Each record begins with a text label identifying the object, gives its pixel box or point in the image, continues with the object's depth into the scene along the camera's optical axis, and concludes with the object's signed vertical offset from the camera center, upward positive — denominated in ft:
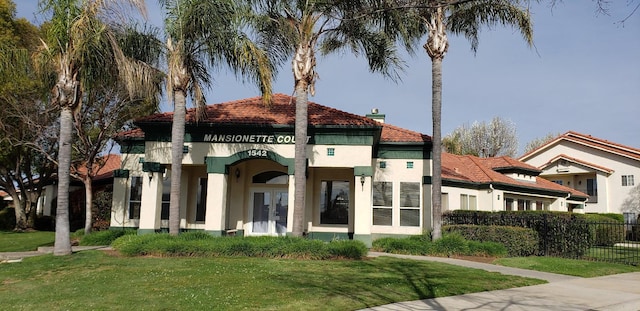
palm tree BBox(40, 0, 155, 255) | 47.50 +14.02
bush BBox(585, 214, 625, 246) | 81.97 -3.72
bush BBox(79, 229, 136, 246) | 59.52 -4.60
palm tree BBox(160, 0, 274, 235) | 51.26 +16.29
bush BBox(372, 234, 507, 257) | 53.47 -4.30
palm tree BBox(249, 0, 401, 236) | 52.60 +18.51
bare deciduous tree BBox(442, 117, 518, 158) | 166.81 +23.43
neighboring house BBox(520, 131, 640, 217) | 128.06 +11.88
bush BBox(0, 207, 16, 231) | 105.09 -4.74
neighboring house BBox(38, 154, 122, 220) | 98.37 +2.18
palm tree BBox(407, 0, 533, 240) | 57.36 +20.89
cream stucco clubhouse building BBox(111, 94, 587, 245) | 61.46 +4.01
